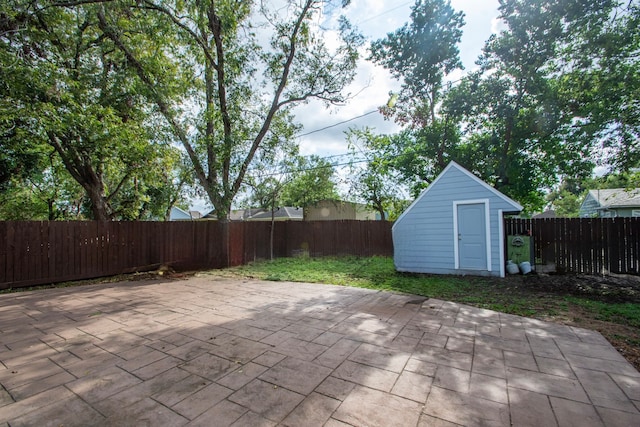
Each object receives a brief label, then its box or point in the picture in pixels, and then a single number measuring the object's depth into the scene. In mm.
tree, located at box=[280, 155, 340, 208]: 11944
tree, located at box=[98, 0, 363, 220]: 8109
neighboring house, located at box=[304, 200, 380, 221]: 22234
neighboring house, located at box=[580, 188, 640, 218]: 15016
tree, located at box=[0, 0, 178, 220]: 6145
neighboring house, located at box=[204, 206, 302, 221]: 24091
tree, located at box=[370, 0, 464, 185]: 9281
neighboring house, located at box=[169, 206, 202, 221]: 34450
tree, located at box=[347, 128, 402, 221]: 15039
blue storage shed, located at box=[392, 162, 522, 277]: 6551
